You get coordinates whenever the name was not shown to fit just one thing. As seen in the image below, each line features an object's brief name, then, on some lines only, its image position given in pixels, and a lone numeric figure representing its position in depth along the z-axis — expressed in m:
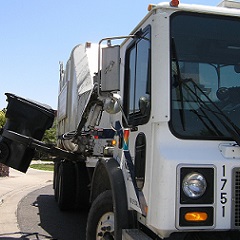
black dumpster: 6.28
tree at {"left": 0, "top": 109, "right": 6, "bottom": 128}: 23.23
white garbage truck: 3.19
